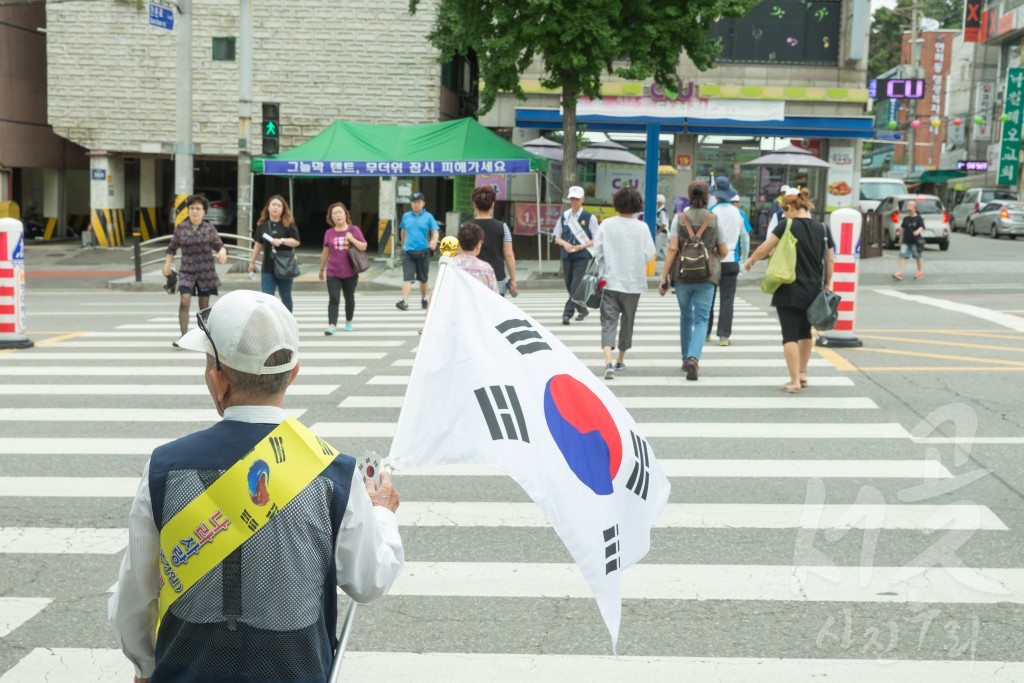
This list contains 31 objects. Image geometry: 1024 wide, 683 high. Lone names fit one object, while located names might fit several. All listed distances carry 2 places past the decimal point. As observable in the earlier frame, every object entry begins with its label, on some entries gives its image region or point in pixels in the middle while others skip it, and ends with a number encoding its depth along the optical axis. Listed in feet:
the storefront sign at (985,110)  225.56
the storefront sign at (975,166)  216.74
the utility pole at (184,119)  77.97
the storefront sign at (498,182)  98.89
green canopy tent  80.69
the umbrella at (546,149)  96.37
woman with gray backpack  37.19
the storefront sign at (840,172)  109.19
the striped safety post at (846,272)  45.70
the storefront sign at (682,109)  102.99
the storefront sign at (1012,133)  195.11
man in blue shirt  57.62
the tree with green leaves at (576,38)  77.30
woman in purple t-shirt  48.42
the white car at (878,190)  134.82
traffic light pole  80.69
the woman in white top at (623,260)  36.99
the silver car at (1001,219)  141.79
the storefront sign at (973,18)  221.87
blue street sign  74.13
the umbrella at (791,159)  101.19
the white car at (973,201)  160.47
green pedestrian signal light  77.20
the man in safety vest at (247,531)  8.22
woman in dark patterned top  43.24
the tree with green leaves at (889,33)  277.64
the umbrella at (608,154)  95.61
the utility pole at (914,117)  185.86
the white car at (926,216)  115.03
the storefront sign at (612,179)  103.55
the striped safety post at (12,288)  45.01
